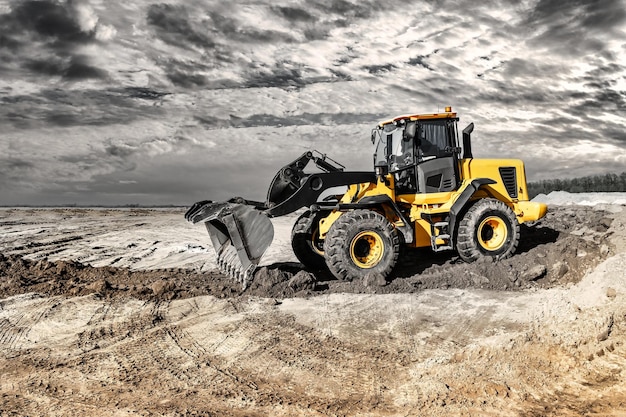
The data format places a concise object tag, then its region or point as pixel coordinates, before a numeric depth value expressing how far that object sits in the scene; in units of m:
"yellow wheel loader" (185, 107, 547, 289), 8.12
